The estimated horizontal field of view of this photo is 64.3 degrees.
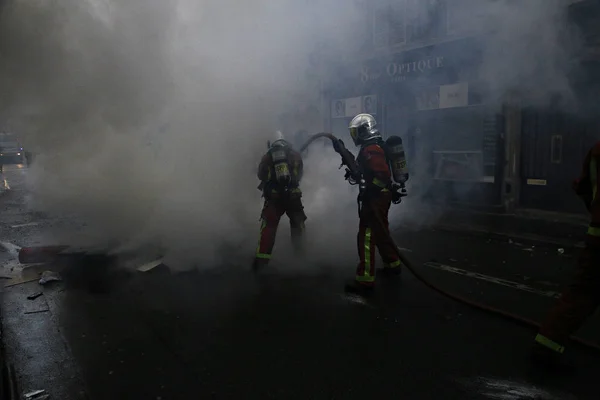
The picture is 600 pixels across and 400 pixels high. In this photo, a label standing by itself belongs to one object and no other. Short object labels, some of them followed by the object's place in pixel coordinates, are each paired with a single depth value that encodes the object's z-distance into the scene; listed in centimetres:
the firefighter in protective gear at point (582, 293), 251
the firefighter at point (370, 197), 407
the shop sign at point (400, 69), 873
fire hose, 289
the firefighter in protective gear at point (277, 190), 468
